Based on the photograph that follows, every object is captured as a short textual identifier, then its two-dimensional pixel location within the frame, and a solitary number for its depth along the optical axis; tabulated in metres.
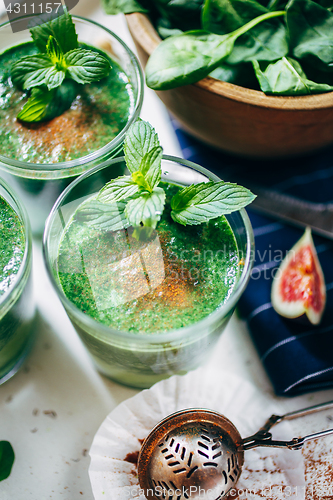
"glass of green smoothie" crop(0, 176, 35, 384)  0.44
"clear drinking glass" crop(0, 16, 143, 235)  0.47
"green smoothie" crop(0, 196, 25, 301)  0.45
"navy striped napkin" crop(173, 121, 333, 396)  0.47
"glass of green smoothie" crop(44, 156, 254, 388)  0.43
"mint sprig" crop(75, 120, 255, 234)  0.43
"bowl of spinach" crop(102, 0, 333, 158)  0.45
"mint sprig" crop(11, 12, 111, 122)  0.48
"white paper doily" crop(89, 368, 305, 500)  0.45
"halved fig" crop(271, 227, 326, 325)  0.47
